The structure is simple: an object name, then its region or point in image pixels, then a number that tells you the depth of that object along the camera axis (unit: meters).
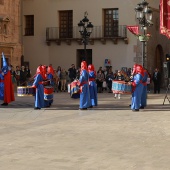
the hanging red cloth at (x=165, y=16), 19.23
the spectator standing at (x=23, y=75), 30.34
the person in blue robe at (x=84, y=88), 18.42
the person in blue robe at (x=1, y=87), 20.20
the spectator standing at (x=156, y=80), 30.81
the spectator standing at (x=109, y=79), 31.06
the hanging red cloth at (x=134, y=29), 22.92
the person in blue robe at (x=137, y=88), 17.83
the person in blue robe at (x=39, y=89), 18.31
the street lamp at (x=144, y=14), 22.45
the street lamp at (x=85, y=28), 25.98
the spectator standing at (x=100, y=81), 31.16
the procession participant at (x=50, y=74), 20.75
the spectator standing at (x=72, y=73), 31.92
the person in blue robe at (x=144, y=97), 18.55
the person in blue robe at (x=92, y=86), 19.42
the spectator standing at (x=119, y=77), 25.04
